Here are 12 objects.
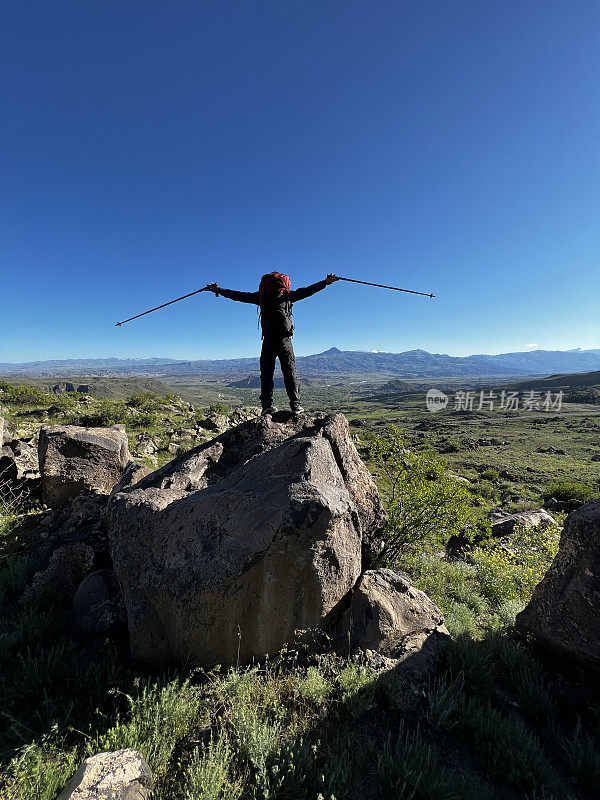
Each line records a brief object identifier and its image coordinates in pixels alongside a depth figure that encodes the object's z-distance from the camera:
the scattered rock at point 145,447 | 18.76
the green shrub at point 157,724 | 3.76
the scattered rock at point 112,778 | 3.02
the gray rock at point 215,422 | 29.89
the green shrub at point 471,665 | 5.24
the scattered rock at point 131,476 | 7.83
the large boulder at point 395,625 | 5.37
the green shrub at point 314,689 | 4.55
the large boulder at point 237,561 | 4.95
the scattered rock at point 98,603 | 5.67
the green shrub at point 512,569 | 8.66
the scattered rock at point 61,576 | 6.16
